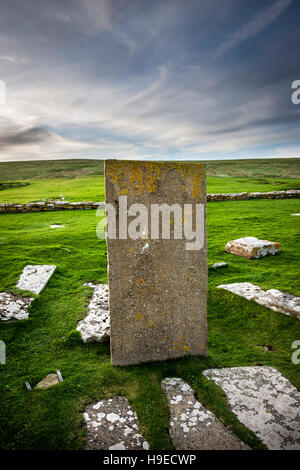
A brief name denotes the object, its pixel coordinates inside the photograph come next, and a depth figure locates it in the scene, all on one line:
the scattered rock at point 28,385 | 3.30
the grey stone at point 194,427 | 2.58
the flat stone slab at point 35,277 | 6.07
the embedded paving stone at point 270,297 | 5.04
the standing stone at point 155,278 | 3.40
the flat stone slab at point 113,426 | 2.59
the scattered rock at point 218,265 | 7.68
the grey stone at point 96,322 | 4.31
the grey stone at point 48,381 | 3.36
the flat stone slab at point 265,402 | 2.68
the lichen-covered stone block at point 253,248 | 8.53
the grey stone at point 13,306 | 4.86
